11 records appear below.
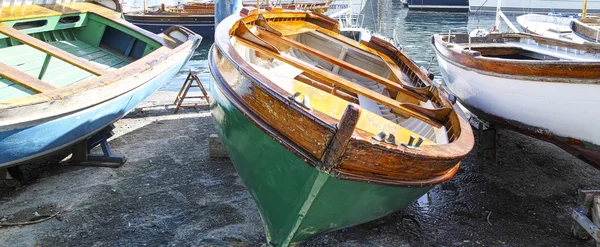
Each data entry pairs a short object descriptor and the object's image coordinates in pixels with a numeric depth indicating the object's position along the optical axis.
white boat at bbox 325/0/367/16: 25.34
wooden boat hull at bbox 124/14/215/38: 22.35
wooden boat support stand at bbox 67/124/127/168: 5.85
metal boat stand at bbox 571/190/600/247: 4.14
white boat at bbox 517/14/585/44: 12.80
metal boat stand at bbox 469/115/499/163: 6.39
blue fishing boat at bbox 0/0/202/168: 4.67
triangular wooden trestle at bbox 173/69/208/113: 8.24
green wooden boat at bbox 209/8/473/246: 3.25
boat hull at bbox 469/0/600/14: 36.75
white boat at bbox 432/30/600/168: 4.96
